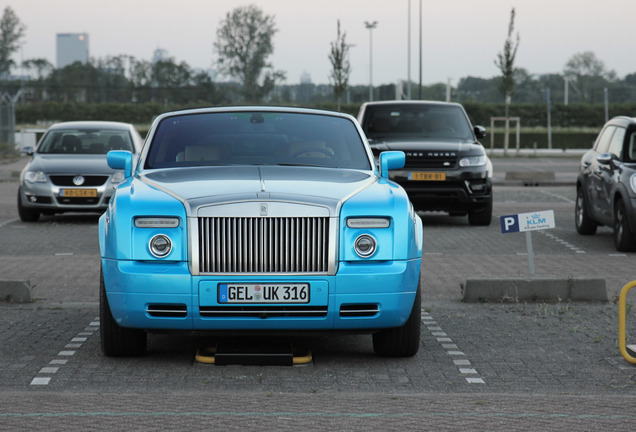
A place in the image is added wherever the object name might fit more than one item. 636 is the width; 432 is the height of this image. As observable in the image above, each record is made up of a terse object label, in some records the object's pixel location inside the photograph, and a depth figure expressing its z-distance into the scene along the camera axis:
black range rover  17.02
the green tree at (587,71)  124.44
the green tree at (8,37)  127.23
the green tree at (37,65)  120.00
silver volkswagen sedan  17.41
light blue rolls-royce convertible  6.45
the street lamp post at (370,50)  83.19
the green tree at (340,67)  57.41
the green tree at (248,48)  118.19
